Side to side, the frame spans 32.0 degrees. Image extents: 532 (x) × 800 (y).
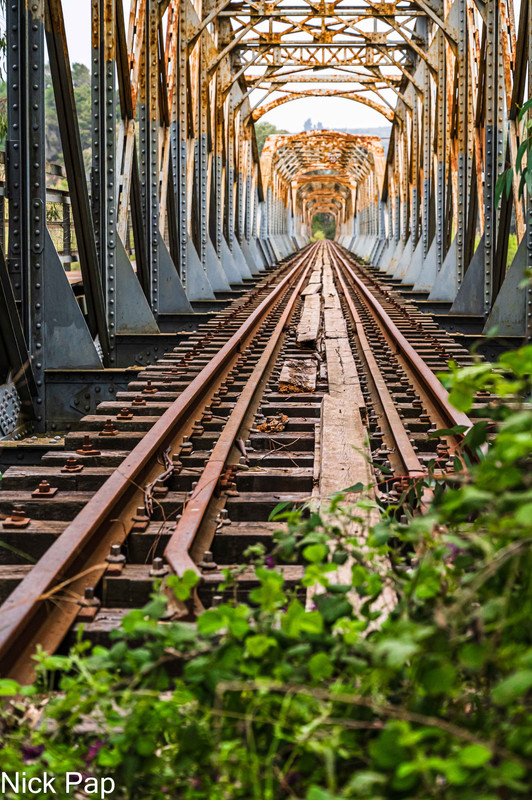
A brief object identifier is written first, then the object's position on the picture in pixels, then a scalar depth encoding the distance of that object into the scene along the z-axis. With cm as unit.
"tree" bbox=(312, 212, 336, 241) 12006
